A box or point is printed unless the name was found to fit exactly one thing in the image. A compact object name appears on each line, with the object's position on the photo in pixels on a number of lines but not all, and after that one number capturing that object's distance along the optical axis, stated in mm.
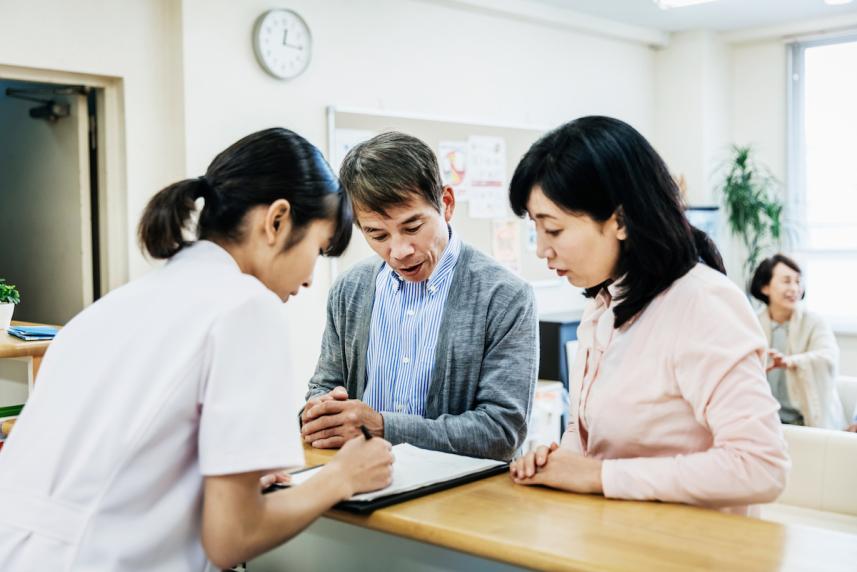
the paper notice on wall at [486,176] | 5406
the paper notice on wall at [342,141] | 4652
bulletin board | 4996
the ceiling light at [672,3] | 5012
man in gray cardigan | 1871
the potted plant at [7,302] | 2998
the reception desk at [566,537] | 1184
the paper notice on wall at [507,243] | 5559
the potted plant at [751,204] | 6508
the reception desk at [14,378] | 2779
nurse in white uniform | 1128
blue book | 2701
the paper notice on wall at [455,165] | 5219
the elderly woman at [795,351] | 4211
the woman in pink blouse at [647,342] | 1397
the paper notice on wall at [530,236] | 5758
